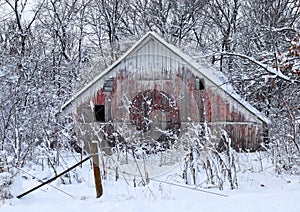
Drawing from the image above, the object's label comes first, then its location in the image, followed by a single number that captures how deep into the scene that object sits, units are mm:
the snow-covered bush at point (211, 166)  6789
